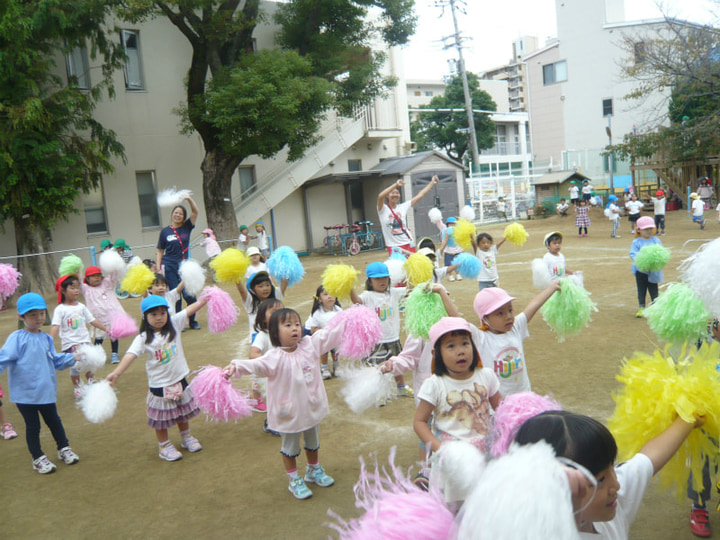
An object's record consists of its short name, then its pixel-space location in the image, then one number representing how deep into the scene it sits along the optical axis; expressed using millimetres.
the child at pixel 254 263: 7107
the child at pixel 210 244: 7845
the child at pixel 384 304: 5172
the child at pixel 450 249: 11267
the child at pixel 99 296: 7109
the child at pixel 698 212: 18109
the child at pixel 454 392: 2824
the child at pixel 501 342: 3361
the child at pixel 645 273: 7281
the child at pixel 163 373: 4543
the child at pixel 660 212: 18078
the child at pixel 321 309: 5609
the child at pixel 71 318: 5938
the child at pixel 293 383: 3672
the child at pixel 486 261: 8102
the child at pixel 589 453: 1402
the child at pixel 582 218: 19484
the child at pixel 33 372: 4457
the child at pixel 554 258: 7312
